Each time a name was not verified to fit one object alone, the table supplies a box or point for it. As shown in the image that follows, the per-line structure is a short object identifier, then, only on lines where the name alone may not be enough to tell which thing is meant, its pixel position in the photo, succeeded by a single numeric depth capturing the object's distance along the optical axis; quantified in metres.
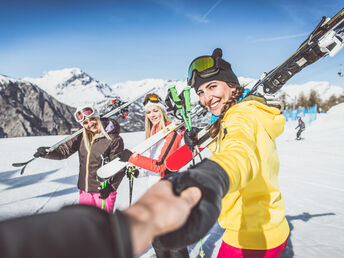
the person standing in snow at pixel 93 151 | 2.81
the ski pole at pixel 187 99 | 1.96
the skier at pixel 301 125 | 17.77
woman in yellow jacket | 0.63
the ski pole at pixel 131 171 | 2.98
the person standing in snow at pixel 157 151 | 2.54
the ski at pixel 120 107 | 3.93
